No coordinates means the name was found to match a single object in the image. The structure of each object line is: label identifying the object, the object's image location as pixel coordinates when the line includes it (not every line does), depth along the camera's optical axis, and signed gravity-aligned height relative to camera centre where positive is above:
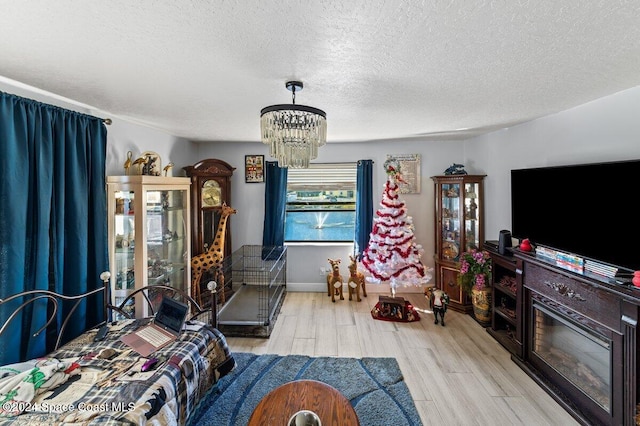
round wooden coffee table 1.51 -1.09
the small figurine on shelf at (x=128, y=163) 2.87 +0.50
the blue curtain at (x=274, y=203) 4.45 +0.15
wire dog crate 3.21 -1.12
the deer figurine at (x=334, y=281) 4.21 -1.01
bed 1.42 -0.98
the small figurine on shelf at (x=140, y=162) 2.88 +0.52
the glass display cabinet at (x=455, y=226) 3.79 -0.18
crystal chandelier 1.65 +0.49
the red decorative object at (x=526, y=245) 2.69 -0.32
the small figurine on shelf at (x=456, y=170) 3.91 +0.60
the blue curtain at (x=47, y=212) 1.88 +0.01
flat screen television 1.84 +0.02
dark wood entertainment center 1.73 -0.93
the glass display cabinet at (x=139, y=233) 2.66 -0.20
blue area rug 2.03 -1.43
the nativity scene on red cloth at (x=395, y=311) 3.55 -1.25
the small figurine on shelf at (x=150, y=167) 2.94 +0.49
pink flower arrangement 3.39 -0.70
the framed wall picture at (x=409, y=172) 4.44 +0.63
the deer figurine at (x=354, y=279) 4.22 -1.00
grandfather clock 3.97 +0.22
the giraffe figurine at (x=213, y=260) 3.68 -0.62
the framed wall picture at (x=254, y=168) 4.54 +0.72
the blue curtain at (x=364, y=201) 4.42 +0.18
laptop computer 2.01 -0.90
